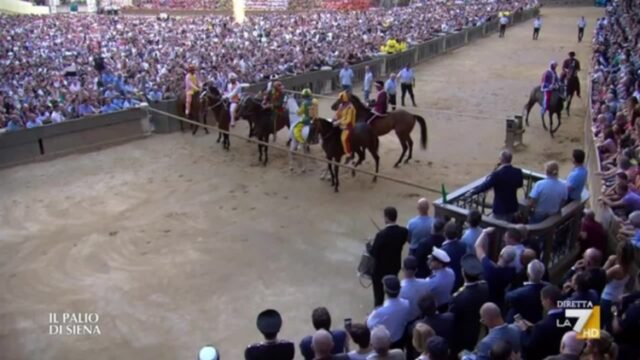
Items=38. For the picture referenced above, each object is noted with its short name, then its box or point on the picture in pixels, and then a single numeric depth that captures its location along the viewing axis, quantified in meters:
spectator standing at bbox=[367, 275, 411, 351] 5.73
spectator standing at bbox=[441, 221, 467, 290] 6.74
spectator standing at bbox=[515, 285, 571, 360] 5.02
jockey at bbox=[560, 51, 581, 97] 18.25
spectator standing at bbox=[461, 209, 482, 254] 7.09
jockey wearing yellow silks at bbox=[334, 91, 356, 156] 13.17
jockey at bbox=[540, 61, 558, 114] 16.58
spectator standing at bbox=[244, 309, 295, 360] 4.93
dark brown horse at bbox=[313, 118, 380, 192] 13.28
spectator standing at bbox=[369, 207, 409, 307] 7.41
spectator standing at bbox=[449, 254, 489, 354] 5.64
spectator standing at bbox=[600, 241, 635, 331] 5.72
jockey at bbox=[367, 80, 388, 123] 14.45
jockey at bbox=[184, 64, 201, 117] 17.92
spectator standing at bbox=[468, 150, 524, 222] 7.86
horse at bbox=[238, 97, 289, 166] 15.57
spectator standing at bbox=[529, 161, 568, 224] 7.89
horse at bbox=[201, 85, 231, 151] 16.72
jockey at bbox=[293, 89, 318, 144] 13.95
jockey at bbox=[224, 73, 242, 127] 16.75
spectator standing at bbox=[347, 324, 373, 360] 4.95
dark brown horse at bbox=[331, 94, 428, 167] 14.24
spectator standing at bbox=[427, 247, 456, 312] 6.17
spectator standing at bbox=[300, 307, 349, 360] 5.11
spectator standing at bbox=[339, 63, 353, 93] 21.25
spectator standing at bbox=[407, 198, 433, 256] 7.70
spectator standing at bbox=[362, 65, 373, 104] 20.38
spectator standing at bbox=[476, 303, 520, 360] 4.84
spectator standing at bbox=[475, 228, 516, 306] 6.14
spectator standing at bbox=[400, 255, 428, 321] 6.05
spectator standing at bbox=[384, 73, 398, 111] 19.42
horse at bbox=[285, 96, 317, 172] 13.92
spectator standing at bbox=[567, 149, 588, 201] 8.26
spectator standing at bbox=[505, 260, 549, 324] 5.52
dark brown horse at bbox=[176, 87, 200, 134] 18.00
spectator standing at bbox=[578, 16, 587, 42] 35.69
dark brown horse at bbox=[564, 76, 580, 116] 18.34
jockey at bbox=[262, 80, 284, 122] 15.55
